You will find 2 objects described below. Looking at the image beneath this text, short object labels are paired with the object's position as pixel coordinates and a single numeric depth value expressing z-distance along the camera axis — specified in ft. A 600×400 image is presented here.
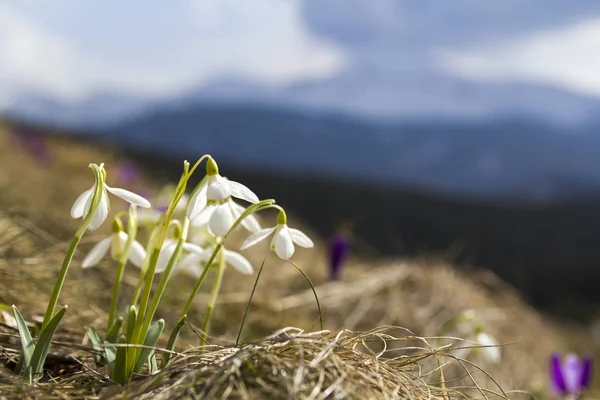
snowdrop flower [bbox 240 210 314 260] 3.99
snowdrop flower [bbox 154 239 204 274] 4.59
